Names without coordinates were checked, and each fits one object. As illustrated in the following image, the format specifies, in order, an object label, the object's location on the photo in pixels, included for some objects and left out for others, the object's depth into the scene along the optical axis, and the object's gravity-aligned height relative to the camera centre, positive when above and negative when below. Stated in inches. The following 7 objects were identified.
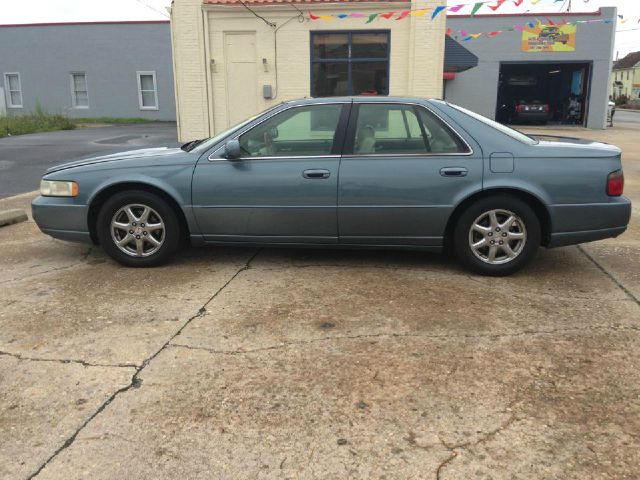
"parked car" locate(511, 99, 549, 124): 1048.2 -18.9
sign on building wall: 1009.5 +100.4
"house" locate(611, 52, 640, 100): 3137.3 +126.0
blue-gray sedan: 189.5 -27.7
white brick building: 494.6 +37.5
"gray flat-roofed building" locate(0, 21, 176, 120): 1149.1 +65.8
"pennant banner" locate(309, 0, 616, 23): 445.4 +66.7
